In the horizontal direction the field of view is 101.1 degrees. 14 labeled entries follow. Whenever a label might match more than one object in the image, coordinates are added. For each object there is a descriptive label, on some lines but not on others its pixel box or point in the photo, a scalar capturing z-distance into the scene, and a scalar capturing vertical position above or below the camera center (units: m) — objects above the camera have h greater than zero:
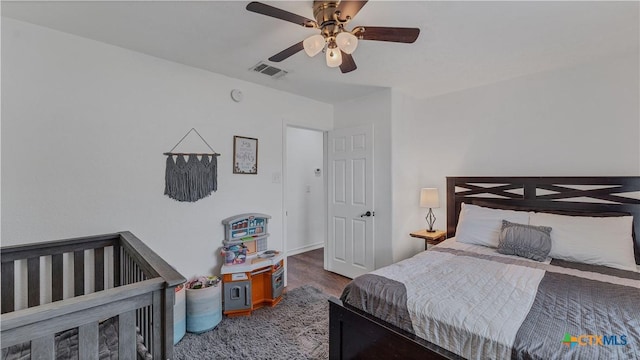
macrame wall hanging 2.43 +0.06
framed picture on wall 2.86 +0.29
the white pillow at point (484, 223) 2.55 -0.44
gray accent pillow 2.19 -0.53
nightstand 3.11 -0.67
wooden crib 0.94 -0.55
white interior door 3.34 -0.28
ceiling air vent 2.54 +1.11
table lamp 3.26 -0.22
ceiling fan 1.40 +0.87
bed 1.17 -0.67
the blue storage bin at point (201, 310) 2.25 -1.11
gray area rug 2.01 -1.30
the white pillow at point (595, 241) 2.03 -0.50
